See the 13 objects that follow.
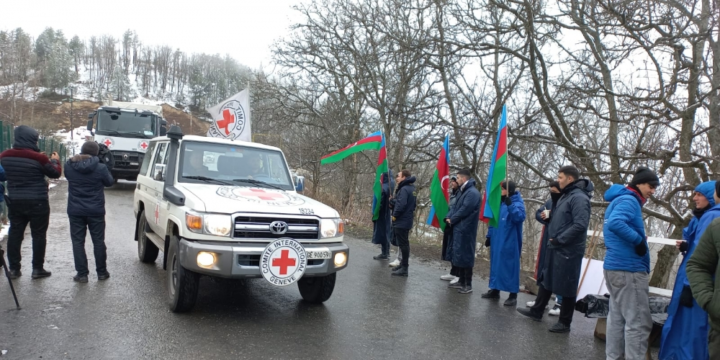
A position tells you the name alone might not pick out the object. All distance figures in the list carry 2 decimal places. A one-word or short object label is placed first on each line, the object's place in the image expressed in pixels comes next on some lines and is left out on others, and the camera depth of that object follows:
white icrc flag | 8.63
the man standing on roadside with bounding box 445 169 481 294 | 7.13
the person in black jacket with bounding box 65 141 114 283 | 6.00
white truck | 16.95
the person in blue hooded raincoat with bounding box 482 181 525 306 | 6.63
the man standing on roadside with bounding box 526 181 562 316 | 5.91
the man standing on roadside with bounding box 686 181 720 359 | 3.18
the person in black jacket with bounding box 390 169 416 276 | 8.05
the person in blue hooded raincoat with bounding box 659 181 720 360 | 3.71
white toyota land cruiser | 4.68
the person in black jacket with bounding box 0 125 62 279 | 5.82
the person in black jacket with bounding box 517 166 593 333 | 5.36
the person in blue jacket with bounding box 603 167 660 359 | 4.26
